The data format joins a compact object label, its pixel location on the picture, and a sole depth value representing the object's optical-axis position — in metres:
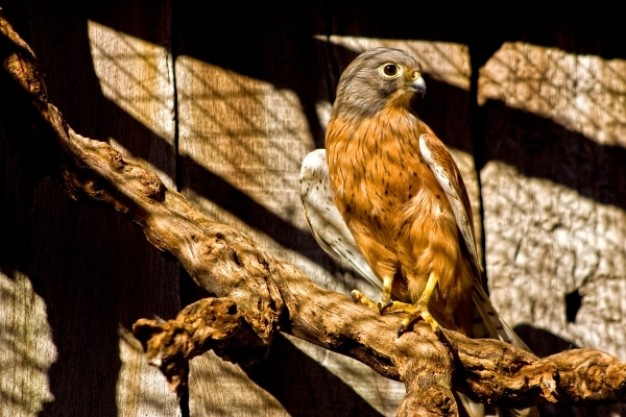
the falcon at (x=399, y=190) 6.22
